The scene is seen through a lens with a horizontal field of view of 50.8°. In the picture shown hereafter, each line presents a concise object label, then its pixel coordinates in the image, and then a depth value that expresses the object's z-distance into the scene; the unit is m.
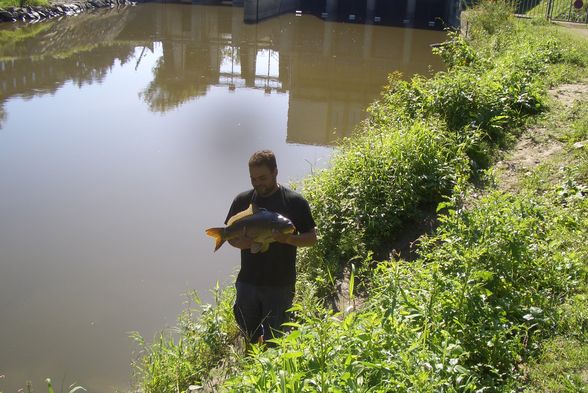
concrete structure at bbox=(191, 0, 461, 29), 31.60
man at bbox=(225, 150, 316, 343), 4.30
